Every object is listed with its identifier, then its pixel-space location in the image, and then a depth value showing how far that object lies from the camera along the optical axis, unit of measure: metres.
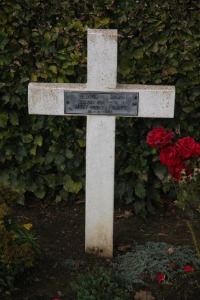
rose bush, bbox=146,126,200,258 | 3.88
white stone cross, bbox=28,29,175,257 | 4.31
